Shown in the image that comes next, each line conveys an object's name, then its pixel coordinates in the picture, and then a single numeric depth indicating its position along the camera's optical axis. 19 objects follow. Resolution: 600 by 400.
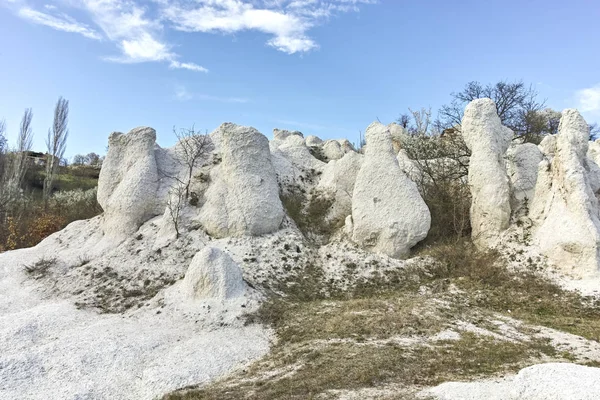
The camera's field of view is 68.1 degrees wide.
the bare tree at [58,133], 38.79
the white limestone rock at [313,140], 30.22
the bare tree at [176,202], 16.39
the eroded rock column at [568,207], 12.91
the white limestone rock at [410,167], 19.48
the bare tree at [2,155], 39.12
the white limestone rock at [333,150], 24.77
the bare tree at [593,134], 34.97
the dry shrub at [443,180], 16.57
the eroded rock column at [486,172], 15.38
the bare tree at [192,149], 18.95
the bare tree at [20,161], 33.81
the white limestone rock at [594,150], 23.65
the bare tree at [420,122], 24.64
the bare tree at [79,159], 73.25
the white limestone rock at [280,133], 28.86
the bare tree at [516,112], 30.16
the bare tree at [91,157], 70.28
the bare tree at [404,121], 43.03
